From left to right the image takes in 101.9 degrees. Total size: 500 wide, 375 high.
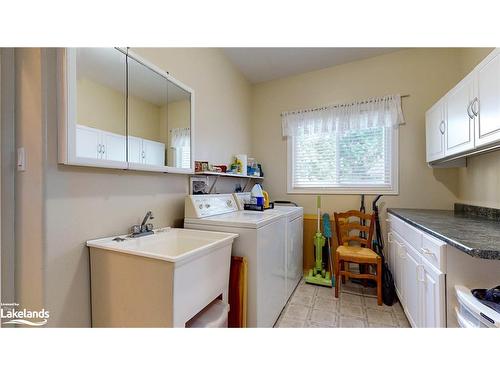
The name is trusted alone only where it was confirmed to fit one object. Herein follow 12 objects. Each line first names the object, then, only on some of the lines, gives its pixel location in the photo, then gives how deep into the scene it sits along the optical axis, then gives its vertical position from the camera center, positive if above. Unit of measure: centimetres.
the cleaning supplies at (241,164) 262 +32
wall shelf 197 +14
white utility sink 96 -49
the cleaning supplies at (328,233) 254 -58
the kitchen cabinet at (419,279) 111 -64
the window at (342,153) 255 +47
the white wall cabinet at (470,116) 119 +52
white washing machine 145 -42
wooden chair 205 -69
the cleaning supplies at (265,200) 234 -15
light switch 105 +15
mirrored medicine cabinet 106 +50
